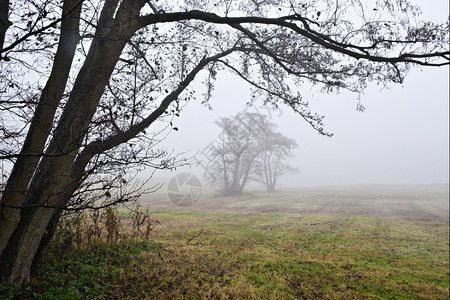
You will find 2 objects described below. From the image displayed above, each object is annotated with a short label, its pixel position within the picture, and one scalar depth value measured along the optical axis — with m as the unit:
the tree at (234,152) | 33.12
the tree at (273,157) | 39.25
